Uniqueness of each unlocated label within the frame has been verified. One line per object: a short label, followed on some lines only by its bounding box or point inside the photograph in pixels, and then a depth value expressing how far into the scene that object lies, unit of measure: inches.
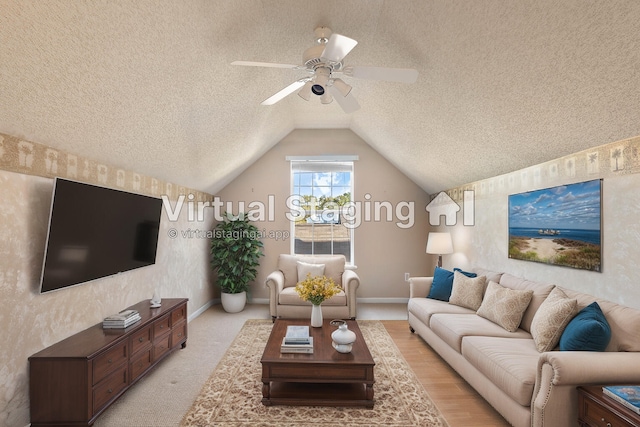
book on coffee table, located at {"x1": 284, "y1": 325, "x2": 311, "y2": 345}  105.1
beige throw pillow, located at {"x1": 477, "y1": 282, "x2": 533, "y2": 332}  110.7
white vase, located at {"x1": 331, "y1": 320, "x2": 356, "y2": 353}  101.1
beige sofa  70.7
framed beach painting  96.5
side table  59.5
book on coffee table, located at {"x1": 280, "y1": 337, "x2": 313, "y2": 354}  101.9
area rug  89.0
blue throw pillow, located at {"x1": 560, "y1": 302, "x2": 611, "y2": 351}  79.5
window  224.4
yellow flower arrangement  123.6
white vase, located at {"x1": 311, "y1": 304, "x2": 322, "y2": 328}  126.4
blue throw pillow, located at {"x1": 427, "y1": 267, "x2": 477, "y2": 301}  153.1
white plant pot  194.2
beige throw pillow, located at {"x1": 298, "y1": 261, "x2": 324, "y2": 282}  189.6
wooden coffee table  95.4
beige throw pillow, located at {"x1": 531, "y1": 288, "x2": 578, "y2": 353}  90.7
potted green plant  195.8
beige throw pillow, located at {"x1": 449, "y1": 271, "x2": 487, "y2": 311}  137.7
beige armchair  169.6
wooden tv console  79.8
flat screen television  84.7
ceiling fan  79.0
